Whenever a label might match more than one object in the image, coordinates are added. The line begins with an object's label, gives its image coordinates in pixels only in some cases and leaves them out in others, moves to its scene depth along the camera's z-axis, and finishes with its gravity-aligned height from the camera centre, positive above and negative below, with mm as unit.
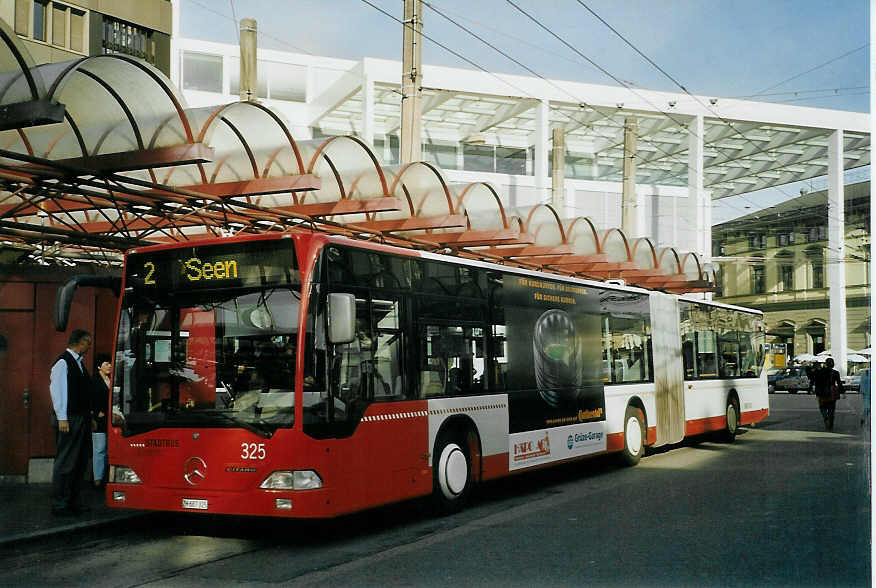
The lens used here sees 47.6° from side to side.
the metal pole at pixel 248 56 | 28361 +8764
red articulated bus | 8625 -237
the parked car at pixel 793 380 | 53062 -1354
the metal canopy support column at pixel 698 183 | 43750 +7740
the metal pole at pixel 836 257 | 26172 +2813
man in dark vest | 10180 -765
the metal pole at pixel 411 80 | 19797 +5578
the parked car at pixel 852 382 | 31266 -911
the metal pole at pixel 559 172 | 38656 +7230
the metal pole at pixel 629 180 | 38250 +6874
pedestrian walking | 23062 -850
